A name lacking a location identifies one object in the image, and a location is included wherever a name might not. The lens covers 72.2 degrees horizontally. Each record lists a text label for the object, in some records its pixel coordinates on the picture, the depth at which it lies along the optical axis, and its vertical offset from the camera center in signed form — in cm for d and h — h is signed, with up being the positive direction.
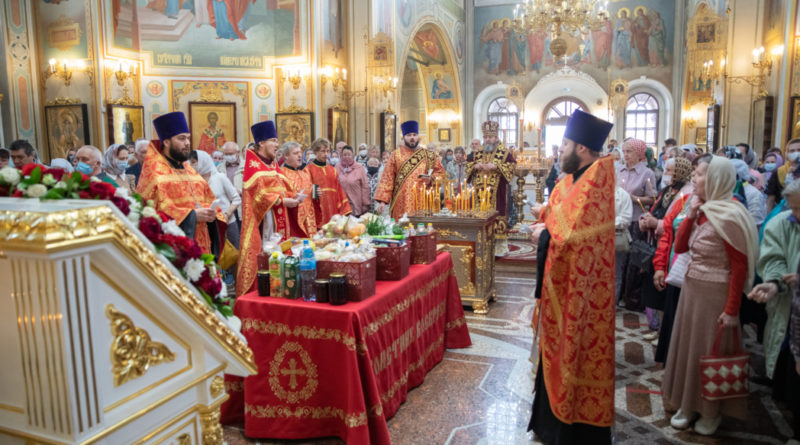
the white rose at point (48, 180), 144 -6
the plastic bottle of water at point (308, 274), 335 -72
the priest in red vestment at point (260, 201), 484 -40
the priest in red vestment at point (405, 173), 682 -23
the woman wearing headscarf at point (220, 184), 615 -31
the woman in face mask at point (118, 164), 649 -8
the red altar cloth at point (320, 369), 315 -128
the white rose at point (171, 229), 168 -22
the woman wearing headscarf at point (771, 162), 794 -16
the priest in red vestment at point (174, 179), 432 -17
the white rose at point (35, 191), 138 -8
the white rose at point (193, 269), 162 -33
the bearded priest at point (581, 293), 299 -78
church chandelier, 1033 +268
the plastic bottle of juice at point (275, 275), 343 -74
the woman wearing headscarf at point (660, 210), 468 -54
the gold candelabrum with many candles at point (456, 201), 604 -52
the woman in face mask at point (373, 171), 1037 -31
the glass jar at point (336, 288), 326 -79
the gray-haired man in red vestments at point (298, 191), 540 -35
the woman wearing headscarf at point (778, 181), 510 -28
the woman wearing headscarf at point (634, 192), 618 -48
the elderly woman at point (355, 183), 848 -43
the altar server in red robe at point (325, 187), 625 -37
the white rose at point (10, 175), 143 -4
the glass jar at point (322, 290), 333 -81
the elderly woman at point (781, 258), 312 -64
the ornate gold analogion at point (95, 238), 108 -16
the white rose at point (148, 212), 160 -16
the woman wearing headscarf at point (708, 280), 317 -76
